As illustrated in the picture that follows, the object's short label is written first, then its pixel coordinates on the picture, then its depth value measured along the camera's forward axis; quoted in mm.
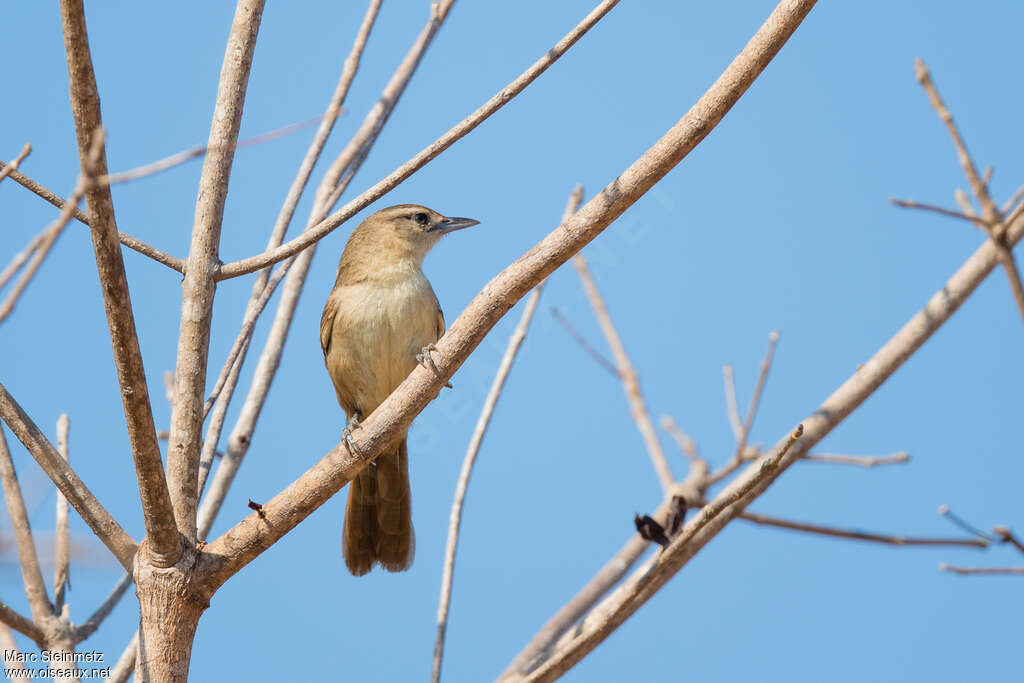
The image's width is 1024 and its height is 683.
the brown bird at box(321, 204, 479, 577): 11187
